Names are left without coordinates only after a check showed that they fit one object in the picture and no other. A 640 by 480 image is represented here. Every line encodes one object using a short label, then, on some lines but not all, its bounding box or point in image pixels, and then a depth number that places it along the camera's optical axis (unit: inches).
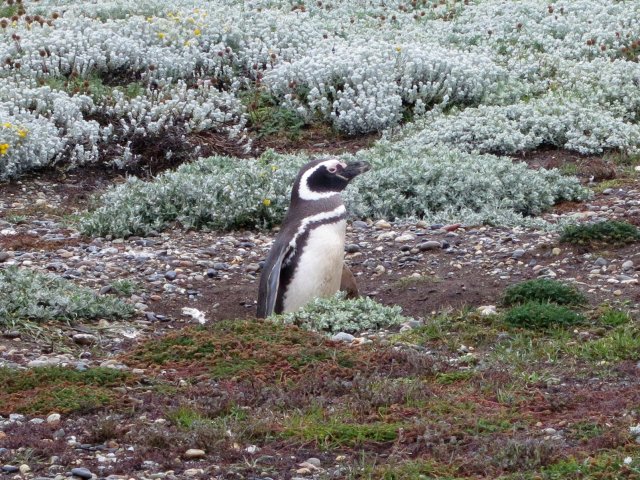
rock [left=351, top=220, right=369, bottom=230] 879.1
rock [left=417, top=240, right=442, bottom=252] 796.6
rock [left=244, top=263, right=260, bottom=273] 791.7
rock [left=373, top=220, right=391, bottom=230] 871.6
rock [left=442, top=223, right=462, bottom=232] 839.1
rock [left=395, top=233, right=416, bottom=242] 824.3
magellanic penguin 703.7
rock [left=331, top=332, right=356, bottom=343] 602.2
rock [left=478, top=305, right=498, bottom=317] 639.8
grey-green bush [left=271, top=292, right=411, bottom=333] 624.4
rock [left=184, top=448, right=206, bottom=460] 429.6
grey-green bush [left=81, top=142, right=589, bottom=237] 888.9
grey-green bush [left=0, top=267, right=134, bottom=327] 631.2
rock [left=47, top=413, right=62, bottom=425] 465.4
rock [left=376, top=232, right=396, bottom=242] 835.4
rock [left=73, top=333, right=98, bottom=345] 624.7
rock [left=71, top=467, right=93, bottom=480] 407.8
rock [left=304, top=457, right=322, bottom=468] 424.2
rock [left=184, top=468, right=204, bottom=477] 413.4
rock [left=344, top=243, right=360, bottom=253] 821.5
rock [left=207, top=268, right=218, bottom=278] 778.8
